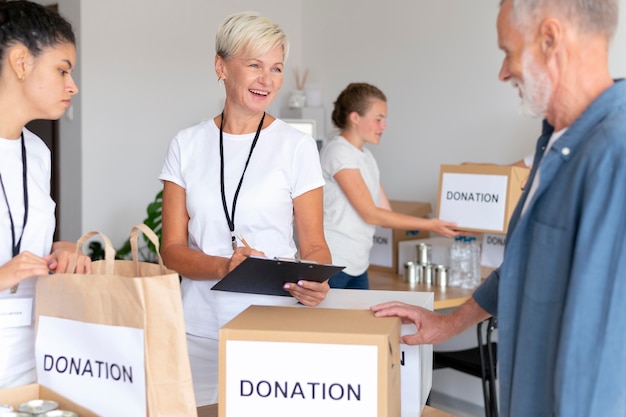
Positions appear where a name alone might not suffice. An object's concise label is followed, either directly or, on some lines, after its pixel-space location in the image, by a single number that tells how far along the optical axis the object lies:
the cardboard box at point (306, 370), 1.40
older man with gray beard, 1.16
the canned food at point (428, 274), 3.81
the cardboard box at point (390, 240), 4.18
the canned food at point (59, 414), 1.48
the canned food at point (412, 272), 3.84
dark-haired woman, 1.66
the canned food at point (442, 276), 3.74
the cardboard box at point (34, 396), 1.56
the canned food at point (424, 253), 3.89
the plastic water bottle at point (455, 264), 3.78
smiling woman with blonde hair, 2.01
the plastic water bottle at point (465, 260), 3.75
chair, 3.47
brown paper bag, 1.44
